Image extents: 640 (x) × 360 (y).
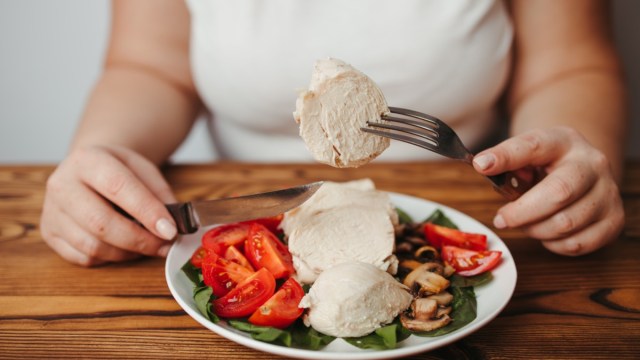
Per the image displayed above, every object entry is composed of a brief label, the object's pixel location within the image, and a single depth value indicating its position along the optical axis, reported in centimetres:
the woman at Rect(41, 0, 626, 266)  71
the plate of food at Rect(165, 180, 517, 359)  49
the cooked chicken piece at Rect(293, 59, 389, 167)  52
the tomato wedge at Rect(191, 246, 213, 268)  56
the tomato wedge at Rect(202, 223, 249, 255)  57
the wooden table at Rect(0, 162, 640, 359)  51
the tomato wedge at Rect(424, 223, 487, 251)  59
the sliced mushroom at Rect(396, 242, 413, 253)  59
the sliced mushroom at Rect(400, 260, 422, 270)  57
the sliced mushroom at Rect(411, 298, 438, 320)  50
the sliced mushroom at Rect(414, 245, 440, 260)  58
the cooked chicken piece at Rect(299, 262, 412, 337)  49
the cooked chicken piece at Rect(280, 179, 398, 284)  55
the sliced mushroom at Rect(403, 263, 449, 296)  53
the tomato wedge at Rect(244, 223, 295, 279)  55
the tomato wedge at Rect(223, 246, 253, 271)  56
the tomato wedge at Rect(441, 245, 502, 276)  56
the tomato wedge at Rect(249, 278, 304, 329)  49
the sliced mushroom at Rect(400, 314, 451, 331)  49
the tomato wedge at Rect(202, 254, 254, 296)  53
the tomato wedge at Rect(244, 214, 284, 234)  61
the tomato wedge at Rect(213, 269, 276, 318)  51
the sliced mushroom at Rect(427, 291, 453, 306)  52
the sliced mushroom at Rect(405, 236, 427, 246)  60
